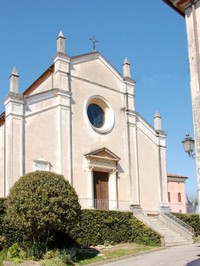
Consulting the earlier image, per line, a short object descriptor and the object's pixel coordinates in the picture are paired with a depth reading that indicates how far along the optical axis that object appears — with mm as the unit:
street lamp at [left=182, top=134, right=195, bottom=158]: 14172
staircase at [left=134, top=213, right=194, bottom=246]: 23703
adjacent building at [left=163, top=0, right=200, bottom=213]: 11094
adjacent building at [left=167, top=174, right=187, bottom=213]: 48250
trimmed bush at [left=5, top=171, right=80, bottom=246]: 16594
